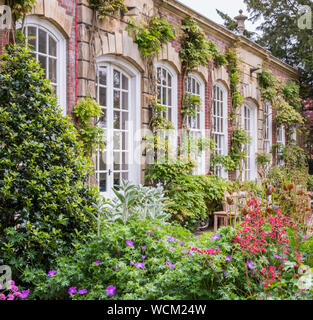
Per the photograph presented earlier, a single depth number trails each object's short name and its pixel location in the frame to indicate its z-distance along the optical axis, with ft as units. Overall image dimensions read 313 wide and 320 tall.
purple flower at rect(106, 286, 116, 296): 9.10
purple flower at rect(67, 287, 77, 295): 9.55
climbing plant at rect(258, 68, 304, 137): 42.22
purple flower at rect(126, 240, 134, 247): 10.39
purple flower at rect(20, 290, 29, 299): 10.02
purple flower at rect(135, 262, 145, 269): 9.68
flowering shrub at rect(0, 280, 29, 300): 9.60
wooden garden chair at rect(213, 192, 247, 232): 25.12
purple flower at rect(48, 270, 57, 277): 10.57
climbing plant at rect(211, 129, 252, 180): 34.81
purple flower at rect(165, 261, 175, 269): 9.90
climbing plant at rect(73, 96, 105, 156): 20.49
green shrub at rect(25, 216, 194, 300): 9.47
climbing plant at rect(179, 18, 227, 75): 29.35
